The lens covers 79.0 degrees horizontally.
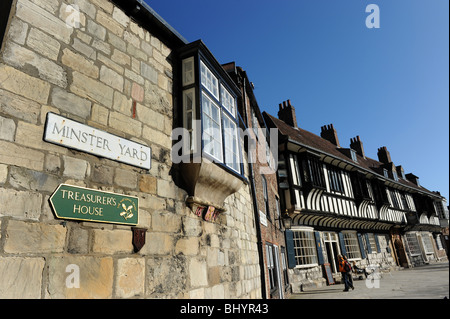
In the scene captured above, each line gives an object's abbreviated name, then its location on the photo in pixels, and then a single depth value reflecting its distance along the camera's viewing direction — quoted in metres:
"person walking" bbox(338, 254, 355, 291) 10.30
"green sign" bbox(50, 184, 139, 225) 2.57
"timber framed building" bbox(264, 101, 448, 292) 12.38
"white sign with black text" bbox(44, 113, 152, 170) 2.70
